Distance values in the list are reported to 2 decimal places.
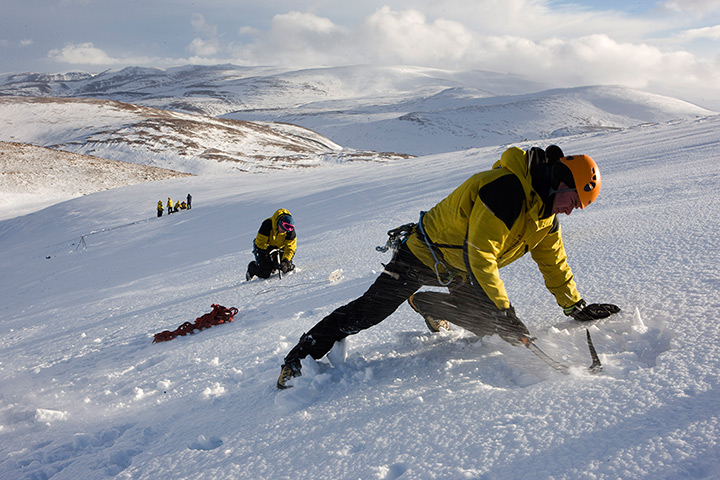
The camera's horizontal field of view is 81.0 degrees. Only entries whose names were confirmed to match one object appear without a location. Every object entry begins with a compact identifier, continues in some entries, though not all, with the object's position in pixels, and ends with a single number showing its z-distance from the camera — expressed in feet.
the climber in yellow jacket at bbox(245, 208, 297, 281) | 21.74
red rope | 14.30
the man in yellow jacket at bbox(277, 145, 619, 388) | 7.30
